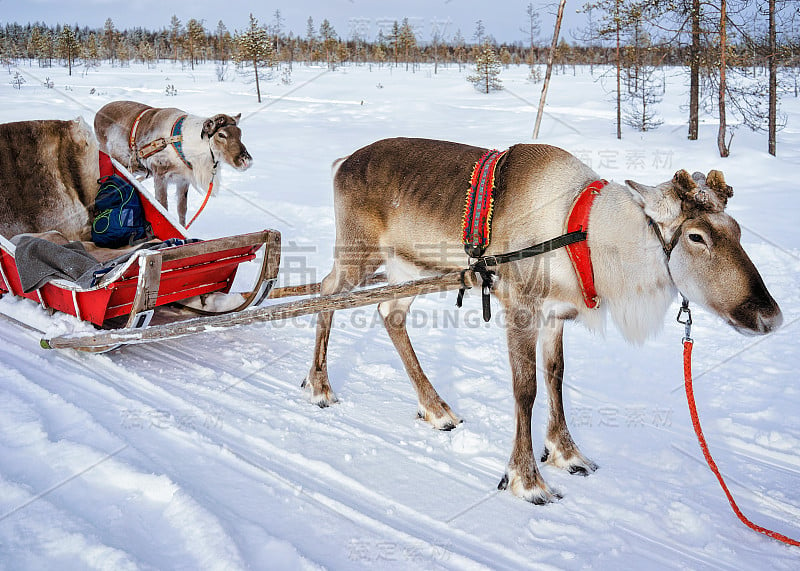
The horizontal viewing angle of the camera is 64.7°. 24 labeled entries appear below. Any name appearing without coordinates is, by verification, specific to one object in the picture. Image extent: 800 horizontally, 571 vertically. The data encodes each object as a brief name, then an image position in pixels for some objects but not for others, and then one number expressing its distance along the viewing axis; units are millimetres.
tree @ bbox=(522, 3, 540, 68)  29631
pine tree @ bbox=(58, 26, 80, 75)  35000
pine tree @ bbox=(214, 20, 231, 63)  54500
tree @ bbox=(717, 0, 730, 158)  13781
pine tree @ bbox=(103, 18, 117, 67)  54781
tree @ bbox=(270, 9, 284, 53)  55350
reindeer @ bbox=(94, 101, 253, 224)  7758
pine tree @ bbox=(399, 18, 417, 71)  50906
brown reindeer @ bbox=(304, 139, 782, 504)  2600
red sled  3885
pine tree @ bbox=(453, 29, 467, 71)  52638
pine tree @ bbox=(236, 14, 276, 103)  27516
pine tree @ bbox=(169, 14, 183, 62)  57438
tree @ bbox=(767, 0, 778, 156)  14848
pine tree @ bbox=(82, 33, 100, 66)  44625
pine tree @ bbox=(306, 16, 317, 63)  56438
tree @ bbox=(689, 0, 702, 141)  16188
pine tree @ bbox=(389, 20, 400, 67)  49772
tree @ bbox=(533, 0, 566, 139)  16078
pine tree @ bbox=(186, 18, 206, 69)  49594
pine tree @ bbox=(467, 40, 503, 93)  27241
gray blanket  4215
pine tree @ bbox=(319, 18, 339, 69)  54656
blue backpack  5250
